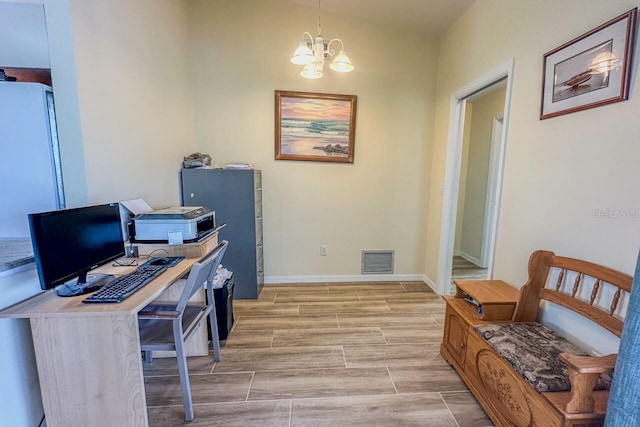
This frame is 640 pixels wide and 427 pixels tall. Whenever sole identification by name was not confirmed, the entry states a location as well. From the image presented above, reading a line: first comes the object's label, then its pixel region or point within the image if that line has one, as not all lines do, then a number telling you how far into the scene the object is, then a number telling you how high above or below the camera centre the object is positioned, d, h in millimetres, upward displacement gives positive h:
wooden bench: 1073 -847
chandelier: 2057 +934
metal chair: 1438 -874
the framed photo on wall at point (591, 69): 1247 +579
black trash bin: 2199 -1077
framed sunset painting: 3109 +596
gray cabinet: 2766 -320
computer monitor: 1157 -317
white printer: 1855 -337
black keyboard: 1230 -544
